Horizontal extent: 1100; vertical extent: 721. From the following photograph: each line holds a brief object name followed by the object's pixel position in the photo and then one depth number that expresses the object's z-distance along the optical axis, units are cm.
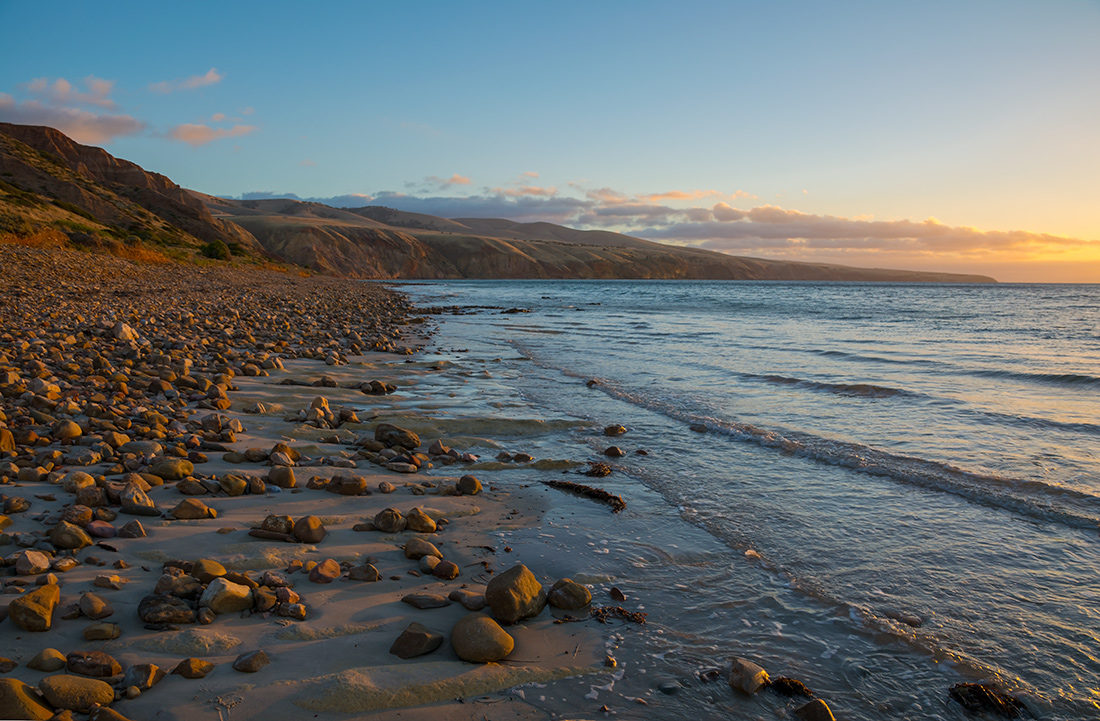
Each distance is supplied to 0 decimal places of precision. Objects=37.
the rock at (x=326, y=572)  304
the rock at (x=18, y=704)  181
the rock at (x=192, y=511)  358
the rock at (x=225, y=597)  261
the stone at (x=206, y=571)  280
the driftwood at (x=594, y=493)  465
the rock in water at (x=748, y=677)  248
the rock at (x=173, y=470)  412
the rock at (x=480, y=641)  251
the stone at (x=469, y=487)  467
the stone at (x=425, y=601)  291
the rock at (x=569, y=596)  304
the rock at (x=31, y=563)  265
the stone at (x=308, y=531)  350
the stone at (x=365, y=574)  311
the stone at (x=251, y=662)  226
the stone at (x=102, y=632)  230
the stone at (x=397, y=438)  574
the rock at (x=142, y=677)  209
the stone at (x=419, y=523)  385
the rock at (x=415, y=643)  251
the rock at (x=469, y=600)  292
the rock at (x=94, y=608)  243
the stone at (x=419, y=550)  344
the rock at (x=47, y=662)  207
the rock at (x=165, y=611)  247
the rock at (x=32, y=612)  228
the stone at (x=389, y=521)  378
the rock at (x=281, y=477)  437
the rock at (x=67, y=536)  298
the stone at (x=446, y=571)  326
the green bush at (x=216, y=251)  4296
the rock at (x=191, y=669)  219
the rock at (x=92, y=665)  208
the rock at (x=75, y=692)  190
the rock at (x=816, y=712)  231
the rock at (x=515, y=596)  283
